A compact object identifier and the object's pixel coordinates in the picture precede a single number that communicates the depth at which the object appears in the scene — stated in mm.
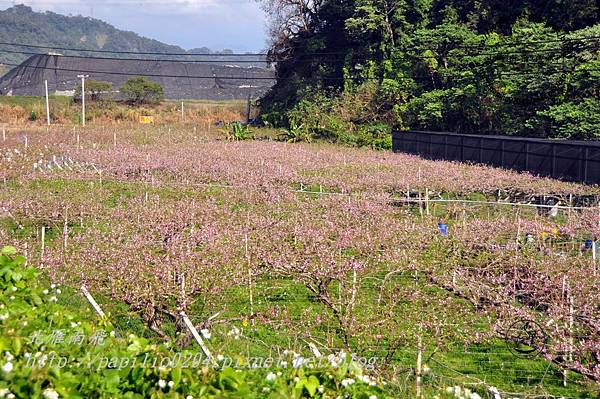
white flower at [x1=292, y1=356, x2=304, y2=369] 3579
